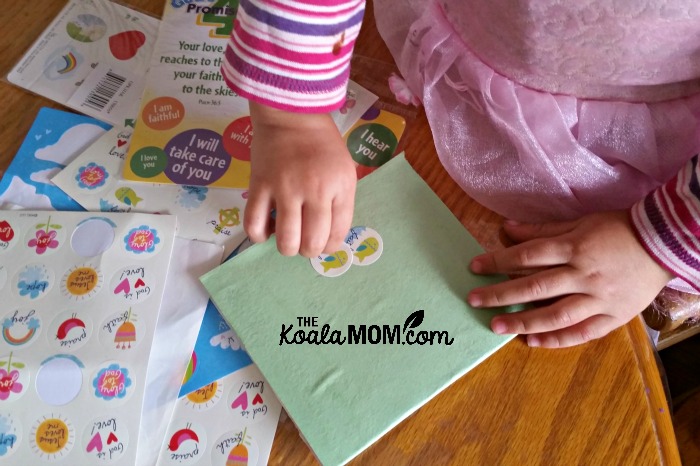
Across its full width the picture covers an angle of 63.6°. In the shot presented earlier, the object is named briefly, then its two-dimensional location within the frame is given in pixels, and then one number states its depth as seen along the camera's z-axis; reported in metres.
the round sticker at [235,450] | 0.39
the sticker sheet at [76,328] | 0.39
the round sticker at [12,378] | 0.40
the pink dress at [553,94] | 0.40
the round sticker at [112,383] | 0.40
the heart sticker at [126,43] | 0.54
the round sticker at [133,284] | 0.43
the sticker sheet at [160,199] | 0.46
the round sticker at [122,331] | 0.41
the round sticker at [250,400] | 0.40
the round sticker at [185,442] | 0.38
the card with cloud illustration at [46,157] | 0.47
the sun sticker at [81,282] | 0.43
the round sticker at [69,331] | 0.41
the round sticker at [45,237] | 0.44
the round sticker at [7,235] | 0.44
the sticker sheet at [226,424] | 0.39
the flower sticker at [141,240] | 0.45
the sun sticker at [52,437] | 0.38
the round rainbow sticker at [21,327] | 0.41
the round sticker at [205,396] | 0.40
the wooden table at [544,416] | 0.39
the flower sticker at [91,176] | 0.47
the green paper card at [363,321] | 0.39
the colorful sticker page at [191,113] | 0.48
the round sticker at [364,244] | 0.44
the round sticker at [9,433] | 0.38
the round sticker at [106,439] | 0.38
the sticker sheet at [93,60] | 0.51
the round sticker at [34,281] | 0.43
